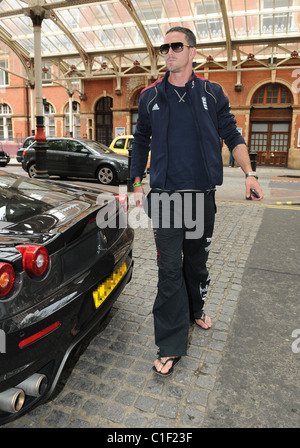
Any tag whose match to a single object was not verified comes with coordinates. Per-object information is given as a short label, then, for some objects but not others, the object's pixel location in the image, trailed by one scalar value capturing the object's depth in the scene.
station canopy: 17.11
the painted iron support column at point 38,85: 9.79
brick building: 17.61
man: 2.25
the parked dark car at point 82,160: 11.77
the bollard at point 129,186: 10.38
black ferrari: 1.60
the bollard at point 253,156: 10.54
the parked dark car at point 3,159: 18.91
